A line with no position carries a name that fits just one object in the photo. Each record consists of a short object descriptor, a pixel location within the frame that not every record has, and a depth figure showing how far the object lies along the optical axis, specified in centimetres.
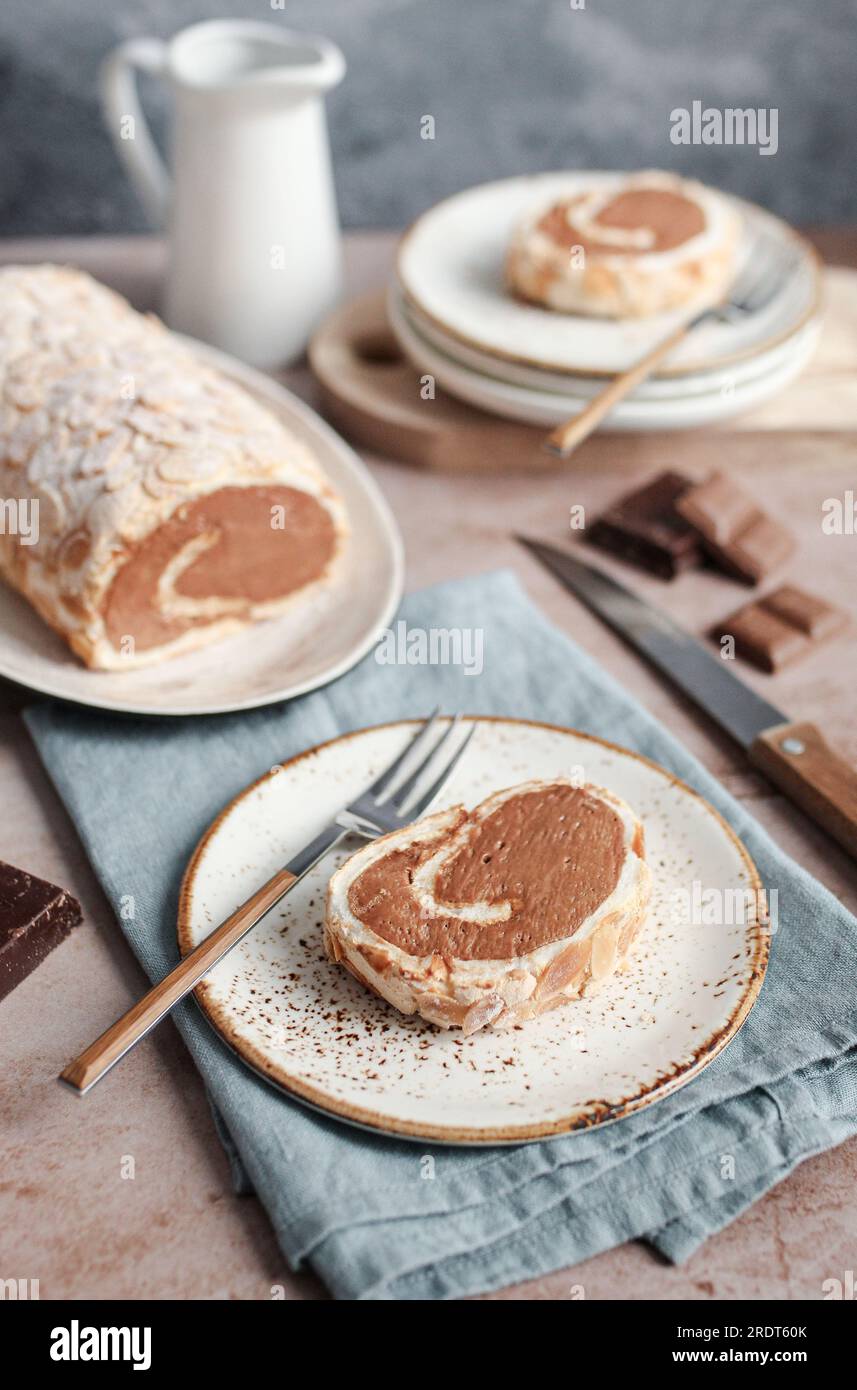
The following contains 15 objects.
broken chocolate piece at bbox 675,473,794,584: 107
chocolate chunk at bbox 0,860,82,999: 89
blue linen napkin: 81
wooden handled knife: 95
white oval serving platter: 98
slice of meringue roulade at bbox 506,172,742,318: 113
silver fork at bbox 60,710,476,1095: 84
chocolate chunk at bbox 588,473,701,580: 107
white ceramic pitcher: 113
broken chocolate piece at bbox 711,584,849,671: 102
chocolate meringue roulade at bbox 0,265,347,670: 99
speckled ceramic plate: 85
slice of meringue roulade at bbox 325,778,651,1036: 86
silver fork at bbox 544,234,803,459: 108
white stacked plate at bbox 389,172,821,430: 111
